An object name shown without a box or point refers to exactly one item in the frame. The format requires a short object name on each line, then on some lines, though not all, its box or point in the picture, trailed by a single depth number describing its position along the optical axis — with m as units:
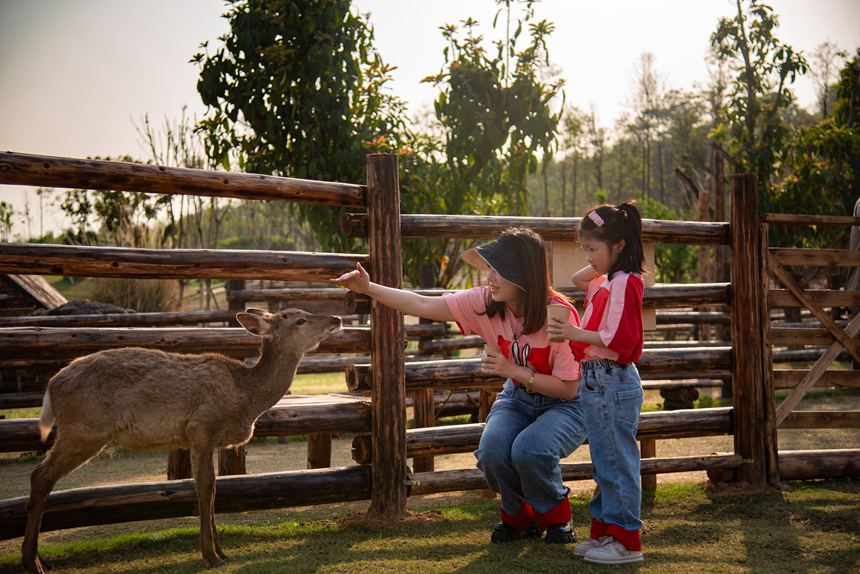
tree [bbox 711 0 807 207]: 16.55
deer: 4.49
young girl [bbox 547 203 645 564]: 4.51
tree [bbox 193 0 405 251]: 11.87
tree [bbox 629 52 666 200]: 43.82
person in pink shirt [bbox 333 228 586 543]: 4.74
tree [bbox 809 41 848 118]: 37.28
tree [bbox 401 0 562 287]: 13.09
